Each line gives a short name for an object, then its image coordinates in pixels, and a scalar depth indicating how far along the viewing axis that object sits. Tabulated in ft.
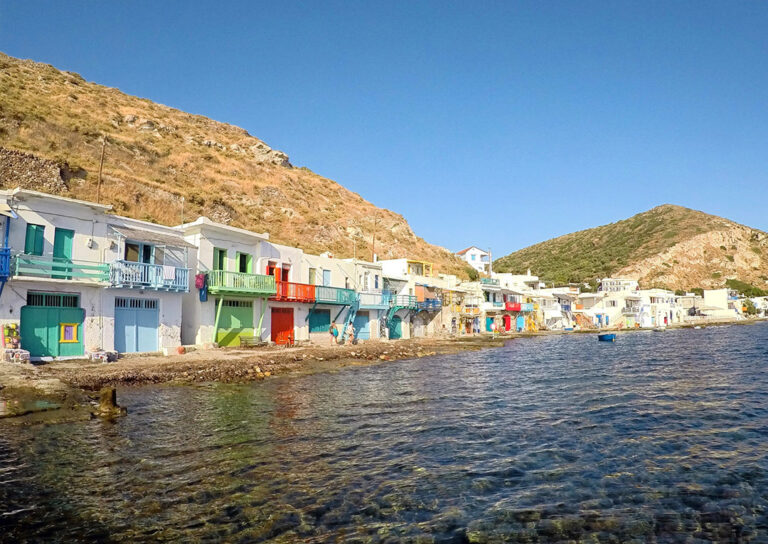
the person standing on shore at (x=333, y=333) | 135.42
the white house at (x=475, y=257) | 382.42
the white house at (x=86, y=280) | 74.28
